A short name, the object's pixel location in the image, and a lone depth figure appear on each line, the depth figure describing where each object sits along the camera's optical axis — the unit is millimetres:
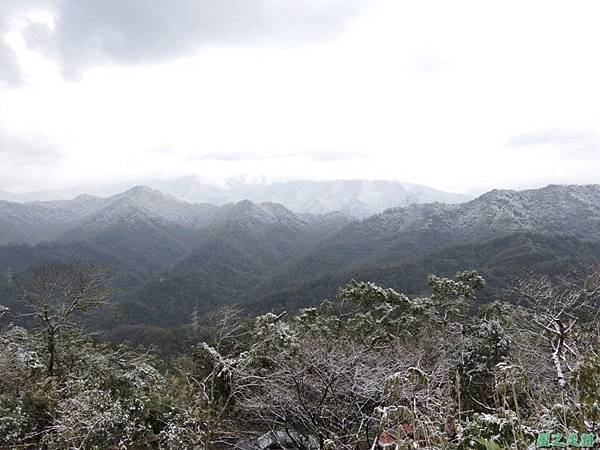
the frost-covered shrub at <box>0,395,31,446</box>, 8141
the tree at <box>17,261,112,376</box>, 13922
